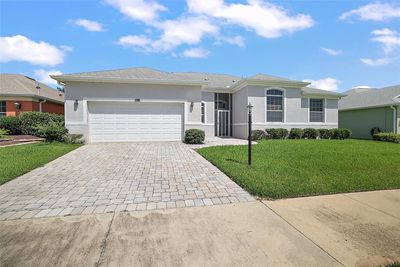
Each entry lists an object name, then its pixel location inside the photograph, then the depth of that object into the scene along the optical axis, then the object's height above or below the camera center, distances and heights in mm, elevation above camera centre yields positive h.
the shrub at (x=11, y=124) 14812 +56
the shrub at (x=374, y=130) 18328 -449
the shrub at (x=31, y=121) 14953 +269
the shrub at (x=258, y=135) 15102 -709
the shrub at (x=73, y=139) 12164 -798
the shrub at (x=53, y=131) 11568 -338
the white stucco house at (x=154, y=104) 12438 +1332
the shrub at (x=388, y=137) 15211 -899
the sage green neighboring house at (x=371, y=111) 17656 +1222
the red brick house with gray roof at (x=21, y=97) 16750 +2237
